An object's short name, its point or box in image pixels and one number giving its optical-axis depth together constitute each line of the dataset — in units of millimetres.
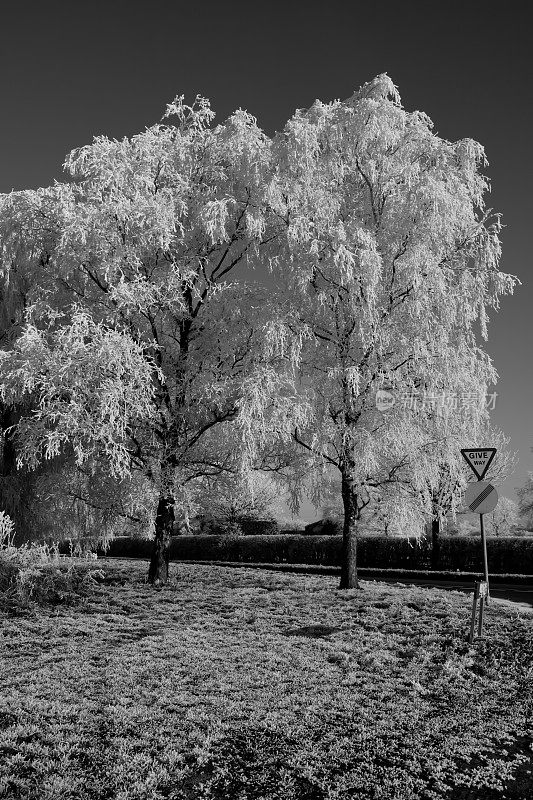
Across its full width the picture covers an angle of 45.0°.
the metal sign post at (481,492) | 9633
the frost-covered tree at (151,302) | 11711
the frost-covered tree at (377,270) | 12633
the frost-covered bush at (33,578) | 11977
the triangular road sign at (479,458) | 10039
